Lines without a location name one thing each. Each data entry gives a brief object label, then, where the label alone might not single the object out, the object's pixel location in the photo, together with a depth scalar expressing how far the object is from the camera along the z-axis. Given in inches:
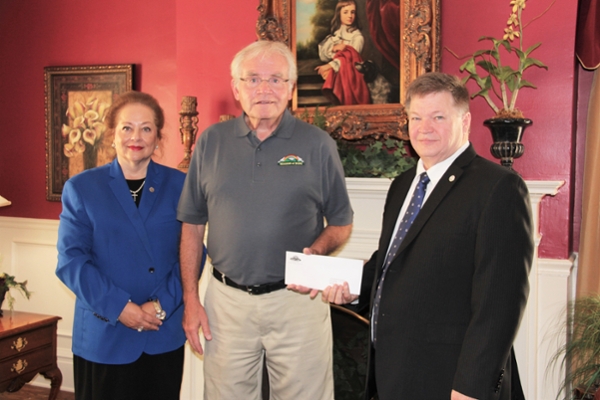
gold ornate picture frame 118.7
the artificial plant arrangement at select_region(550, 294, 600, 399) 86.3
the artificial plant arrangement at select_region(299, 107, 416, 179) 118.8
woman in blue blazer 85.5
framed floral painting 168.6
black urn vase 105.0
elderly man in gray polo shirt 83.2
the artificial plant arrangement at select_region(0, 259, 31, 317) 137.5
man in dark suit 59.9
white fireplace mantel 112.9
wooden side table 130.3
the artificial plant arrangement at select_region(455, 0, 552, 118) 107.3
